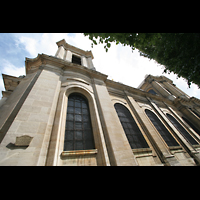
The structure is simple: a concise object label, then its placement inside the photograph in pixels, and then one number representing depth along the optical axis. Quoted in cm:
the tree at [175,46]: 379
